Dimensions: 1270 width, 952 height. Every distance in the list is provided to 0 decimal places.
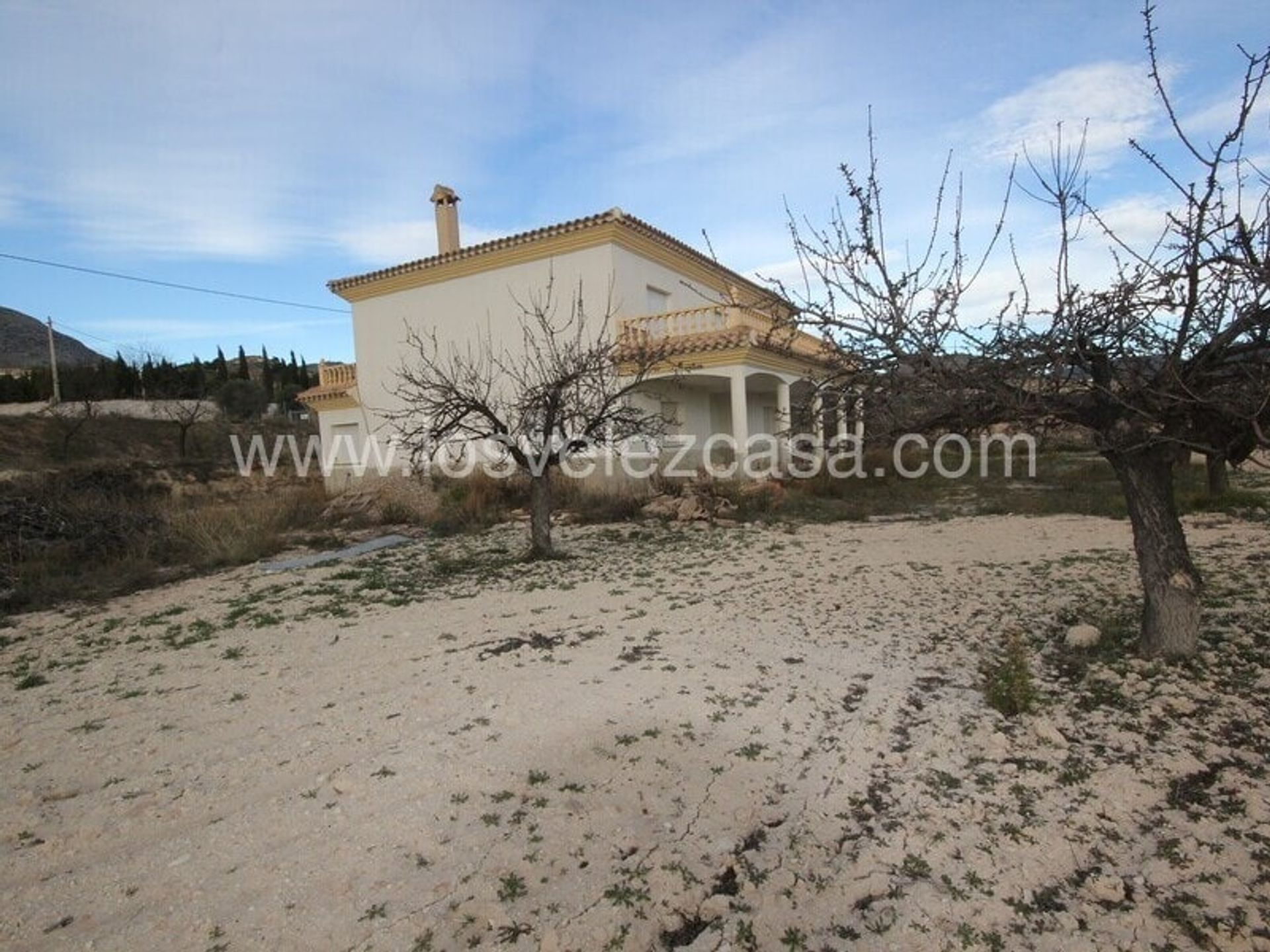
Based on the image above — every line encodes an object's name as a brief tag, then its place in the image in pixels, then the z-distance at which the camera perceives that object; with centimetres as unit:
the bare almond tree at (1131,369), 282
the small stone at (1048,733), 302
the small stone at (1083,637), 406
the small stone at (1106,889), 210
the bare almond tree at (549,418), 777
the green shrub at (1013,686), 333
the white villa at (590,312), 1341
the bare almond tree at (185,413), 2570
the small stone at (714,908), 210
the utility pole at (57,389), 2901
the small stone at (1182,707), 315
